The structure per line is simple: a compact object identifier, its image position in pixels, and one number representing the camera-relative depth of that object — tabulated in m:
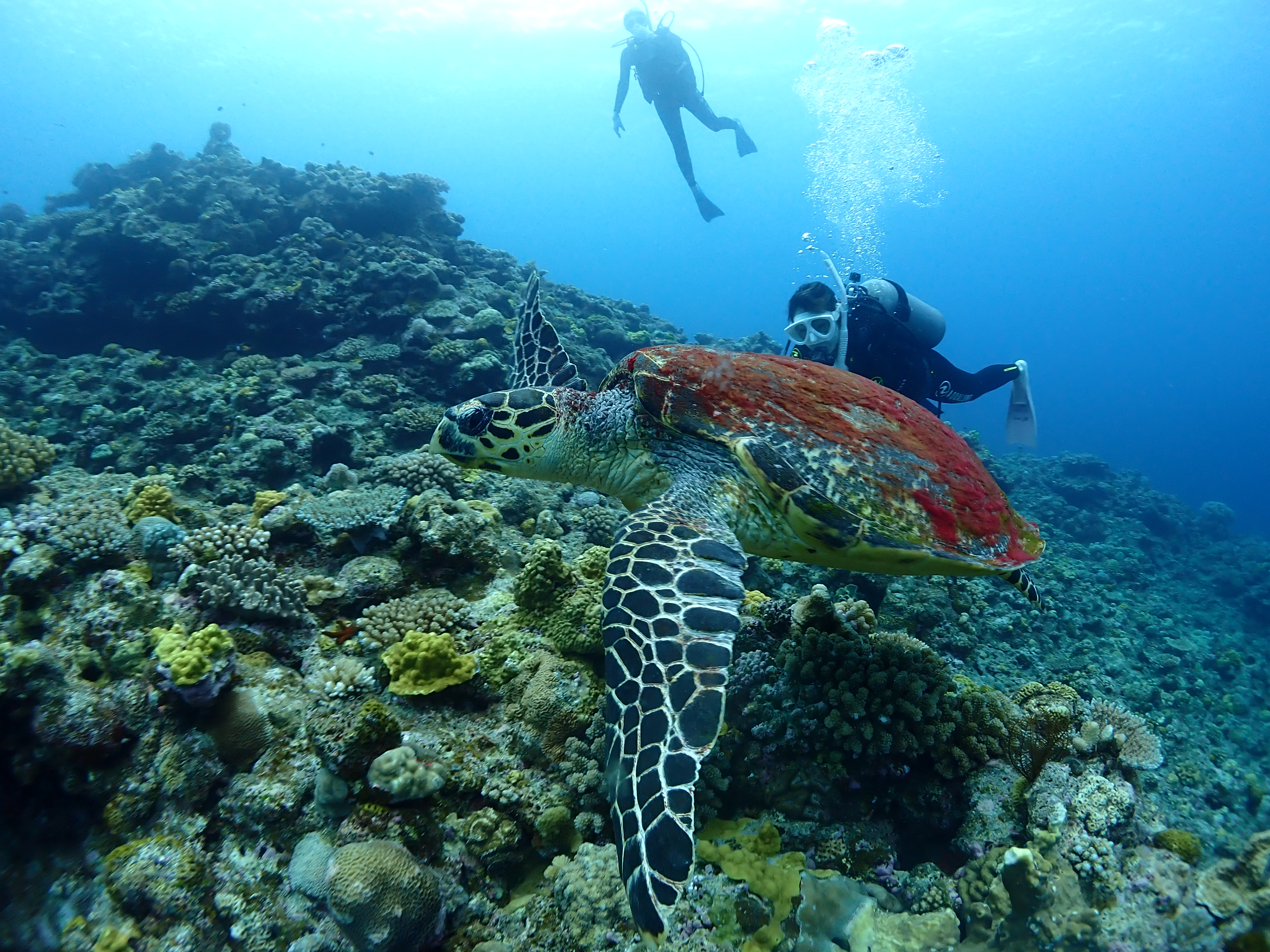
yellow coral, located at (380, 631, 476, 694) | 2.60
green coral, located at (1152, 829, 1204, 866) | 2.18
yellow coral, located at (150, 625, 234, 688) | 2.22
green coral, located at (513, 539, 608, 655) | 2.99
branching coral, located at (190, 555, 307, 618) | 2.80
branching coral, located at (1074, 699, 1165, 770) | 2.50
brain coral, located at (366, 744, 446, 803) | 2.10
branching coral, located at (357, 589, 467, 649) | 2.90
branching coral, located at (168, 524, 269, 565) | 3.08
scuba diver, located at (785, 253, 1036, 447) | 5.69
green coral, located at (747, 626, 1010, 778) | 2.59
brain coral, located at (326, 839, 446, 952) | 1.83
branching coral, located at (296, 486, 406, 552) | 3.54
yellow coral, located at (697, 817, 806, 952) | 2.12
